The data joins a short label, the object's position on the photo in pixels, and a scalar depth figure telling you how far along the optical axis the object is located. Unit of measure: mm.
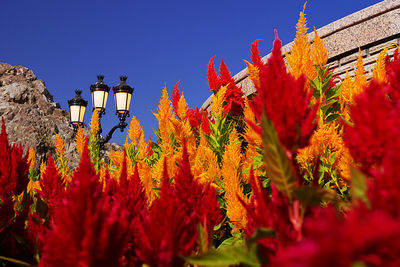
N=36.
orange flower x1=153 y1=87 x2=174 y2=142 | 3130
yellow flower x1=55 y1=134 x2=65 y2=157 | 5477
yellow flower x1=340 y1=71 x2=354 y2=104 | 2492
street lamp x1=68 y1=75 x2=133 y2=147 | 11273
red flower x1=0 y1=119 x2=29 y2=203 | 1395
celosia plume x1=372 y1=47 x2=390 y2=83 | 2391
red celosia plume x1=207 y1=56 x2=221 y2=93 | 4012
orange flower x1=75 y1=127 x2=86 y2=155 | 5027
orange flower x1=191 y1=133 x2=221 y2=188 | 2627
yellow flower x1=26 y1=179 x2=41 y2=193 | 3078
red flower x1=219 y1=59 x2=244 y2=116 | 4133
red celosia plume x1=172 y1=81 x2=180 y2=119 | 3869
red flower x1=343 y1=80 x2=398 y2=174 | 625
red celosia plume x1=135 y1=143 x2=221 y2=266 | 822
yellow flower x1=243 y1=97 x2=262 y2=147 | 2336
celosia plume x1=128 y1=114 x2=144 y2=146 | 4645
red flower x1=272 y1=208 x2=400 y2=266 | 400
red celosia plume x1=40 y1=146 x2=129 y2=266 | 695
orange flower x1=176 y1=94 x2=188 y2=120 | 3357
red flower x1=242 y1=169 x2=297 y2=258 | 704
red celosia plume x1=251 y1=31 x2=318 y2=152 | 698
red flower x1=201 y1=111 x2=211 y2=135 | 3529
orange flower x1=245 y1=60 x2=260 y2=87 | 2898
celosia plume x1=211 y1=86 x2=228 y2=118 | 3321
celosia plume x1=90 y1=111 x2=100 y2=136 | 5855
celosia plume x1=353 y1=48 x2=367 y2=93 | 2308
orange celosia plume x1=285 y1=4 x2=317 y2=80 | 2274
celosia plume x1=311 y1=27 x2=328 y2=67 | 2584
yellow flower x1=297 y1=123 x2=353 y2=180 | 2158
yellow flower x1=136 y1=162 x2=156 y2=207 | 2331
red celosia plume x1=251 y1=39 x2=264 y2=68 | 3035
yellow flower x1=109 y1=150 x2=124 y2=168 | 4105
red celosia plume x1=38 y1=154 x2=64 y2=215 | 1478
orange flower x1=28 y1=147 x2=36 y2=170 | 4473
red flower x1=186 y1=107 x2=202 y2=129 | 4608
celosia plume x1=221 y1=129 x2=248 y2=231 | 2023
